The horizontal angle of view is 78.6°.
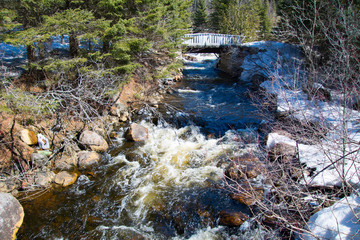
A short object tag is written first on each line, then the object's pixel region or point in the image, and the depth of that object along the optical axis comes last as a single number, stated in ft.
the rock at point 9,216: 14.71
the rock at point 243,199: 17.78
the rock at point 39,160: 21.20
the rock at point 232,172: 20.54
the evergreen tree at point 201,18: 107.86
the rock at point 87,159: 23.09
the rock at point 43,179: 19.80
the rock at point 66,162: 22.43
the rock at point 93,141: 25.46
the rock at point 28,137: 22.29
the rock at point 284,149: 21.24
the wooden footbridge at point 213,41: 57.77
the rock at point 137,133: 28.41
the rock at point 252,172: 20.65
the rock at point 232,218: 16.16
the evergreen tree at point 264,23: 90.63
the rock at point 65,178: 20.40
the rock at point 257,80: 47.55
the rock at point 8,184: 18.69
